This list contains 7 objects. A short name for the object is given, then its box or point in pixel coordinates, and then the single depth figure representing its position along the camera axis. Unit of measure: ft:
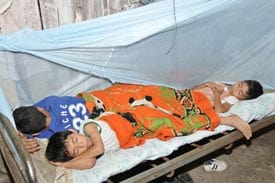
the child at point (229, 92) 7.99
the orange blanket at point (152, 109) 6.66
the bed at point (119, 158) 5.05
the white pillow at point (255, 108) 7.64
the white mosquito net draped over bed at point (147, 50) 6.13
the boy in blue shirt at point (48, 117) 6.24
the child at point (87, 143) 5.80
